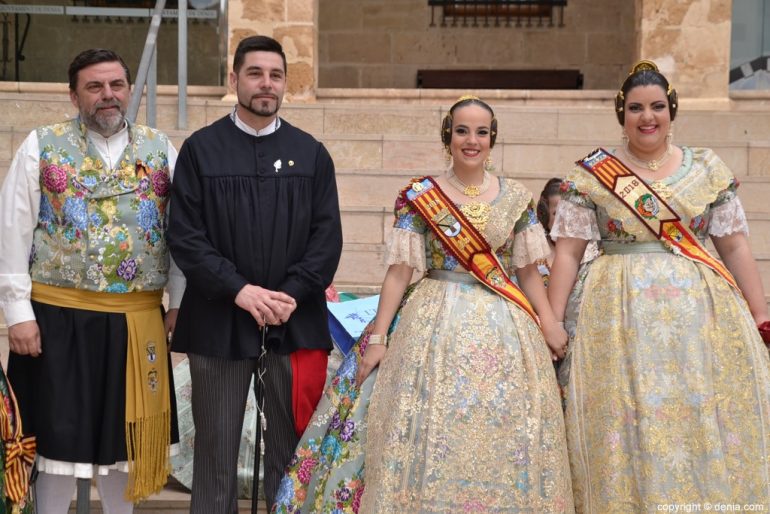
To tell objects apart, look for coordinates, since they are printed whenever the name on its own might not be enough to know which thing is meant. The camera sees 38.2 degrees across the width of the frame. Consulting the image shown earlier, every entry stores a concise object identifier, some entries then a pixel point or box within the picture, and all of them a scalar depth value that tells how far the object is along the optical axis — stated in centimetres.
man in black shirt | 342
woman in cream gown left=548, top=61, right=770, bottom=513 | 330
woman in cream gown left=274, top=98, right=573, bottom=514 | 326
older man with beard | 344
